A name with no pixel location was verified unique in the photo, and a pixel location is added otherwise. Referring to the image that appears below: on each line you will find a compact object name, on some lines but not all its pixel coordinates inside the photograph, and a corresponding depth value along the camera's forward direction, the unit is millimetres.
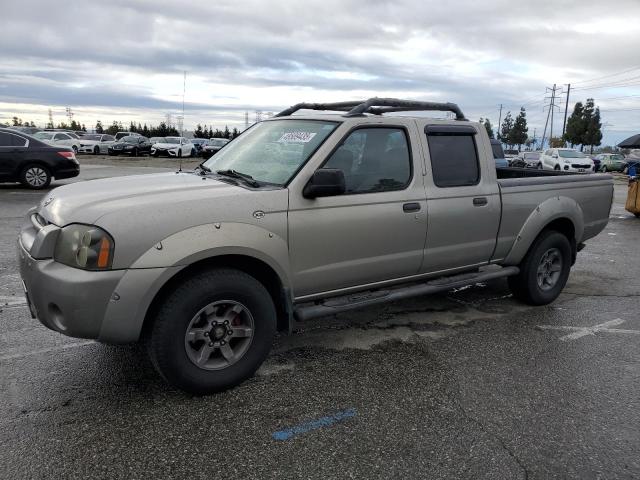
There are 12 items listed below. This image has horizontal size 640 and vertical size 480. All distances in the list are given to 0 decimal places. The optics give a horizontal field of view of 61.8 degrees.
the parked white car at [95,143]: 40438
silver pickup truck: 3082
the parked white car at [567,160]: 32031
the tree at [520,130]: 97125
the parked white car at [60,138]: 33881
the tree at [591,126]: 72500
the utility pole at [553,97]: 104150
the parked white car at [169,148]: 37344
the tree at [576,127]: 72750
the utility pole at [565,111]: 79031
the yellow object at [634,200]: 13078
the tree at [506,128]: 104750
